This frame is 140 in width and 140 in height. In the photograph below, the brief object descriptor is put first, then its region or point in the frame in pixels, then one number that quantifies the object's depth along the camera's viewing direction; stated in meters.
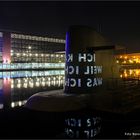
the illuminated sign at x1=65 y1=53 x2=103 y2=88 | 13.28
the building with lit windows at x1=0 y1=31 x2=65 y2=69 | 62.35
